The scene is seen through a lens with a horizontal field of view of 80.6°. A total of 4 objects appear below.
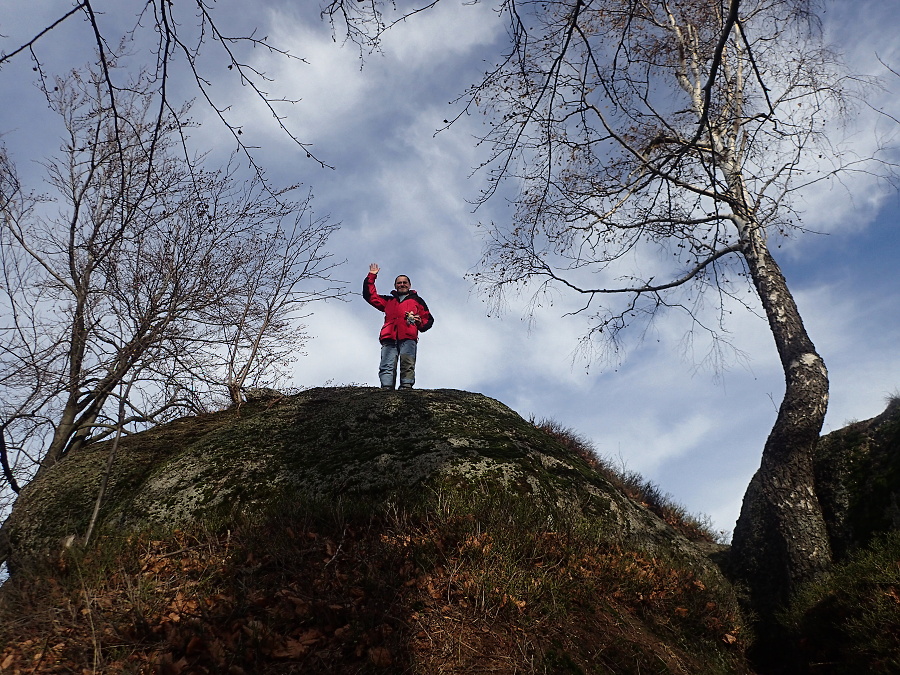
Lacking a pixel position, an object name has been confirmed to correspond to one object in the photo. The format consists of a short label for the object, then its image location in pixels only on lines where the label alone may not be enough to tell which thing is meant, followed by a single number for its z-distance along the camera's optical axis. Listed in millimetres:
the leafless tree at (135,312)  6551
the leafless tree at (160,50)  2754
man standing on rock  9039
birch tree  3771
